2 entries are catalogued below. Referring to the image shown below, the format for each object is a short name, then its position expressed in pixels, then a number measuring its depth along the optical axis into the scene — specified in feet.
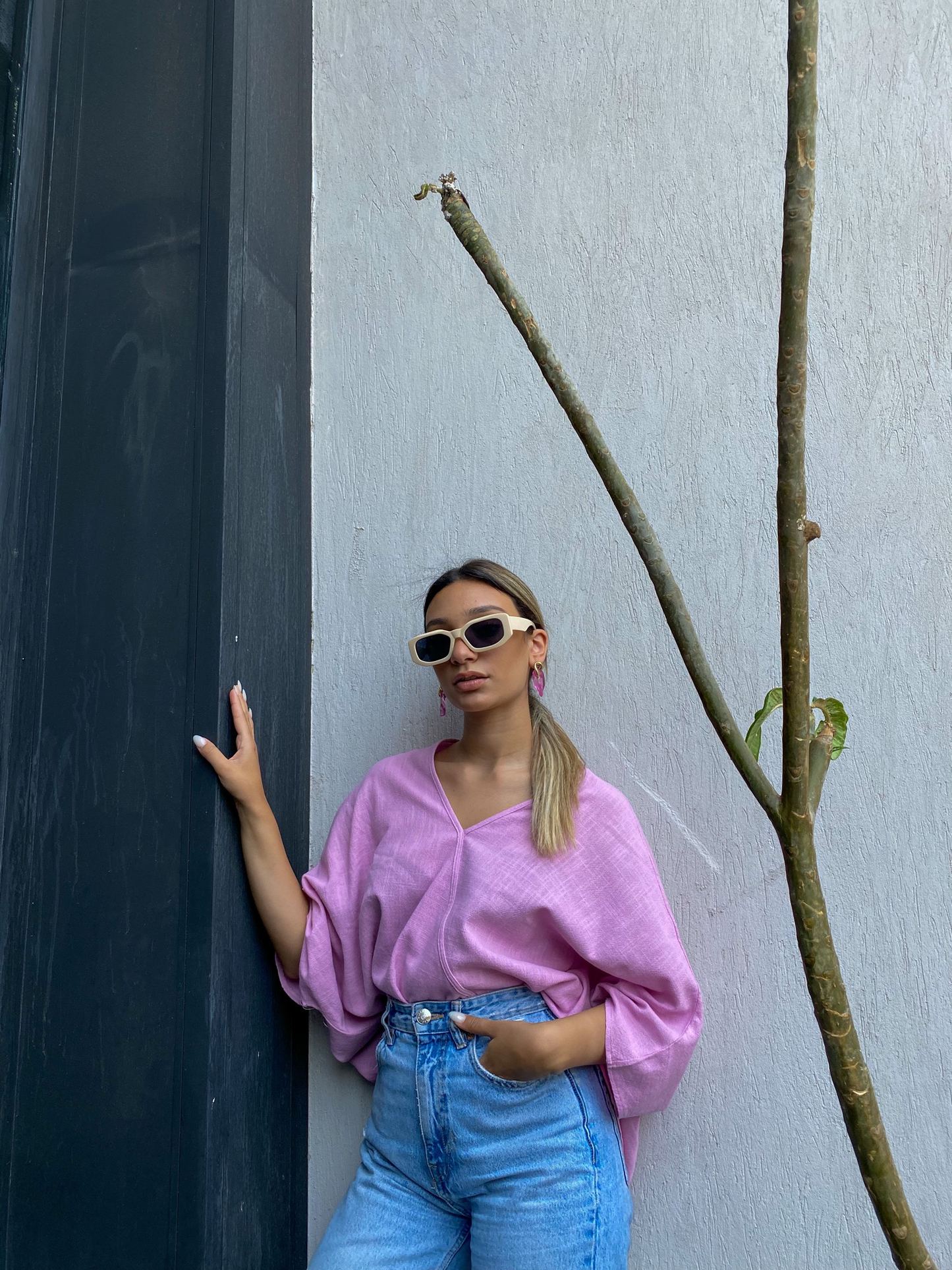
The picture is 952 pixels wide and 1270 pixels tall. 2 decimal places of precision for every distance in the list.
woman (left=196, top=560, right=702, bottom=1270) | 5.25
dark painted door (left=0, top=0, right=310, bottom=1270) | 5.74
